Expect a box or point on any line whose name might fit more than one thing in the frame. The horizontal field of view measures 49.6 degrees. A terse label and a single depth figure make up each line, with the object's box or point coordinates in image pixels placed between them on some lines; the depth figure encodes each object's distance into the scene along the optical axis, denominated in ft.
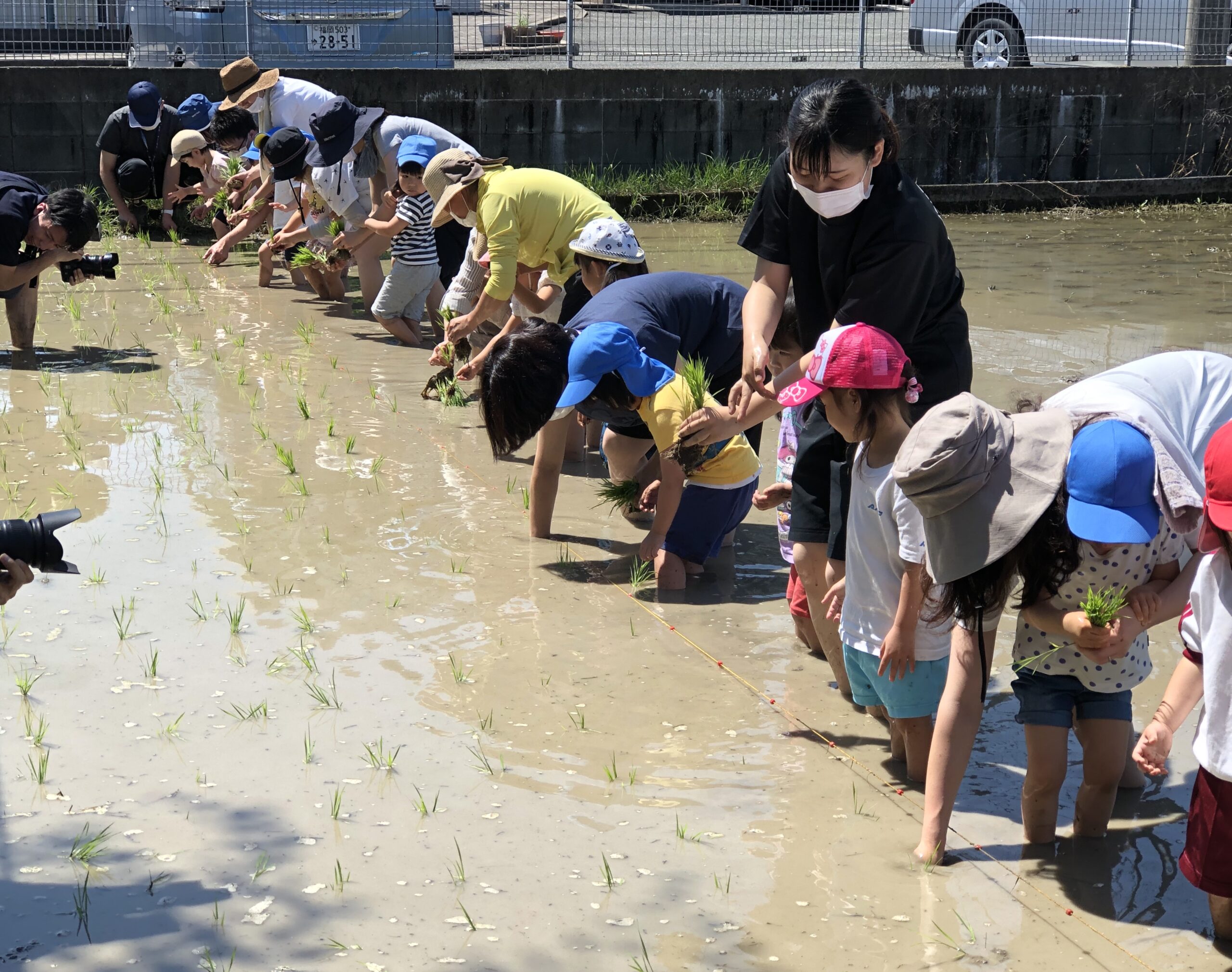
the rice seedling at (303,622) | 13.60
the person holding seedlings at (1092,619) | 8.78
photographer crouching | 24.08
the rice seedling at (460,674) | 12.61
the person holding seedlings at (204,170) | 34.17
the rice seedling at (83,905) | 8.85
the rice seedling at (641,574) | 15.16
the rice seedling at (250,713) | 11.75
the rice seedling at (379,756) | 11.00
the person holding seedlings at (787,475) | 13.51
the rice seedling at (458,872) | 9.44
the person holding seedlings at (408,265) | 25.49
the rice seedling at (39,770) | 10.61
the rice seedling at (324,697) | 12.00
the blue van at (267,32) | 40.09
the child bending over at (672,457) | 14.49
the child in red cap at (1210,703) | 7.95
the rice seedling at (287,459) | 18.60
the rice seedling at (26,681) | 12.03
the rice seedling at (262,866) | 9.47
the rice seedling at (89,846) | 9.53
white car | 47.06
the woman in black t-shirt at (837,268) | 11.16
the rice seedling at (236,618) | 13.47
